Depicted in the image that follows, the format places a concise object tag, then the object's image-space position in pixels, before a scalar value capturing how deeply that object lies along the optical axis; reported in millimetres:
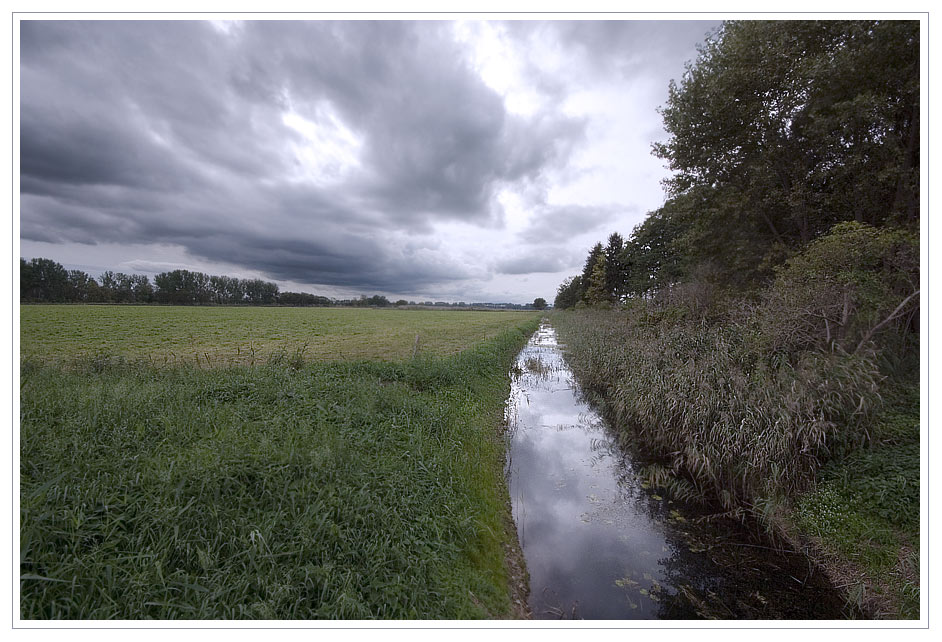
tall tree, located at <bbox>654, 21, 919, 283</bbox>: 6586
